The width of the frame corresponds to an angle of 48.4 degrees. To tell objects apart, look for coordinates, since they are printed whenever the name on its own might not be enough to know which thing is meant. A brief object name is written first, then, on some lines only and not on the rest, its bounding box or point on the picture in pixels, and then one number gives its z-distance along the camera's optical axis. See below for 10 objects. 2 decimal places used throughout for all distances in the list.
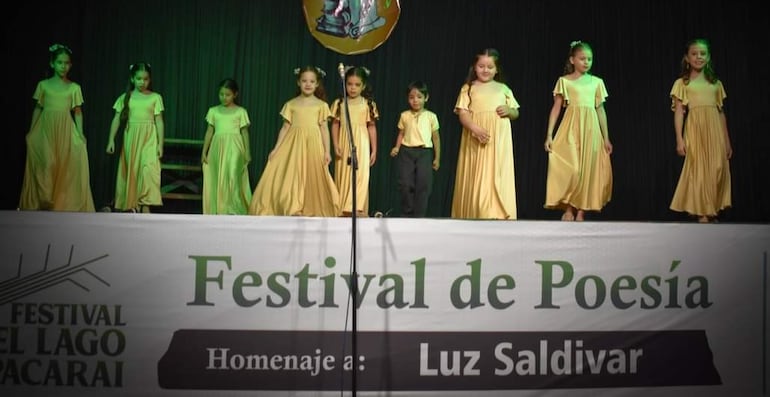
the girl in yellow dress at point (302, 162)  6.57
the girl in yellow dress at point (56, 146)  6.59
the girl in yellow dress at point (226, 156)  6.91
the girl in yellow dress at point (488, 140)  6.04
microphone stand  3.79
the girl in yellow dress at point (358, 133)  6.60
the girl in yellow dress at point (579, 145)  6.32
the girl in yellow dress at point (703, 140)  6.32
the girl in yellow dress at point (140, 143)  6.82
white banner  4.10
